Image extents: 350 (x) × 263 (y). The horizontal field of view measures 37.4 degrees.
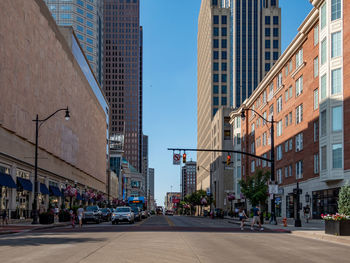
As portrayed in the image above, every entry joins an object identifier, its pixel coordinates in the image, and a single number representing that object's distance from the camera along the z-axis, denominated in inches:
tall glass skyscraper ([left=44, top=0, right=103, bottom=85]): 5374.0
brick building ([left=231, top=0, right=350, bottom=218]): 1786.4
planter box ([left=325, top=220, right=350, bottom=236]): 1040.2
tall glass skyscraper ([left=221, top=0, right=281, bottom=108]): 6003.9
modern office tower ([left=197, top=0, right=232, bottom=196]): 5841.5
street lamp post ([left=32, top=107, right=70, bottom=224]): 1696.6
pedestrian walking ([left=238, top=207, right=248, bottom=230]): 1416.1
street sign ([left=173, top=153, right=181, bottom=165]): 1751.5
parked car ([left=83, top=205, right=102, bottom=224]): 1908.8
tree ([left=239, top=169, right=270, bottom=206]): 2293.3
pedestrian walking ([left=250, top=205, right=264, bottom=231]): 1452.6
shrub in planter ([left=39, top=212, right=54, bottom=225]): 1708.9
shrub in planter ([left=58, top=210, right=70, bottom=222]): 2015.3
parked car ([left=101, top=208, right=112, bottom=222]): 2246.6
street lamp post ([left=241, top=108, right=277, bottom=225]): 1712.6
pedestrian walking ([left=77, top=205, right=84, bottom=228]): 1523.9
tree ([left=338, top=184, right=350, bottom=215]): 1060.5
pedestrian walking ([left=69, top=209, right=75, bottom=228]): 1492.4
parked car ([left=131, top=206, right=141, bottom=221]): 2196.1
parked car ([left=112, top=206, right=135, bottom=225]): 1806.1
